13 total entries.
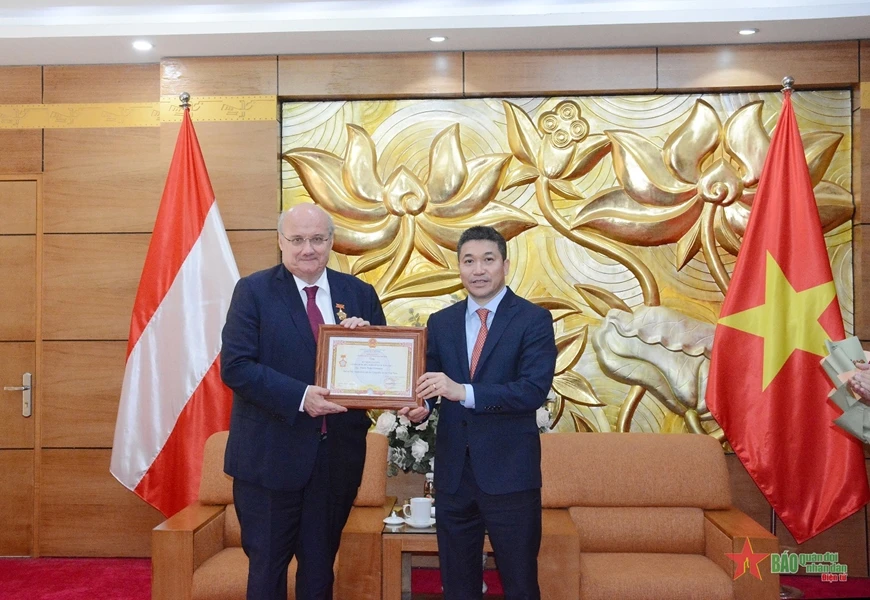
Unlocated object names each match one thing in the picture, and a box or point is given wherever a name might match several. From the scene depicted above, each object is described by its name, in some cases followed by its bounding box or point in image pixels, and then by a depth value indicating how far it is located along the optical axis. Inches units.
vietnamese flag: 161.0
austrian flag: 174.9
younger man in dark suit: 106.0
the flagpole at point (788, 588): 162.9
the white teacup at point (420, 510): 139.8
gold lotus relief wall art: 180.9
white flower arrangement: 153.2
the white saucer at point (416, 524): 138.9
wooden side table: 132.3
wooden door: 193.9
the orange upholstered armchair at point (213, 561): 129.1
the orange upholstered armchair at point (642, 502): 139.0
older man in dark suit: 101.8
